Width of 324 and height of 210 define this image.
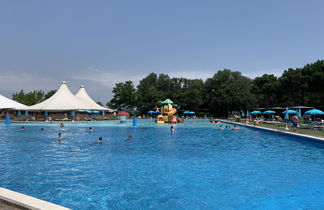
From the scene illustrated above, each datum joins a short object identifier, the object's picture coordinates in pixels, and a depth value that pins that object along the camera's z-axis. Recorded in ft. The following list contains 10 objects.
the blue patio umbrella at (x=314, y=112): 87.97
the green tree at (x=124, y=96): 246.68
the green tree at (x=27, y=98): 269.03
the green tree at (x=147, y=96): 231.50
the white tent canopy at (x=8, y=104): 189.18
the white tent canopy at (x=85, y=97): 212.37
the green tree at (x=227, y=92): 205.16
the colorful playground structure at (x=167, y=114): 136.15
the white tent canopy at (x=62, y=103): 174.40
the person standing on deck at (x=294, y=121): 72.95
